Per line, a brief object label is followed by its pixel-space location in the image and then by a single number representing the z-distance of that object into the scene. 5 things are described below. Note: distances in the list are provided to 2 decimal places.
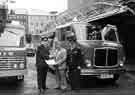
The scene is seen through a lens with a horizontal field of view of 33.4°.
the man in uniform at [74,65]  7.86
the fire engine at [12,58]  8.38
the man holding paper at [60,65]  8.13
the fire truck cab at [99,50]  8.72
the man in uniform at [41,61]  7.96
